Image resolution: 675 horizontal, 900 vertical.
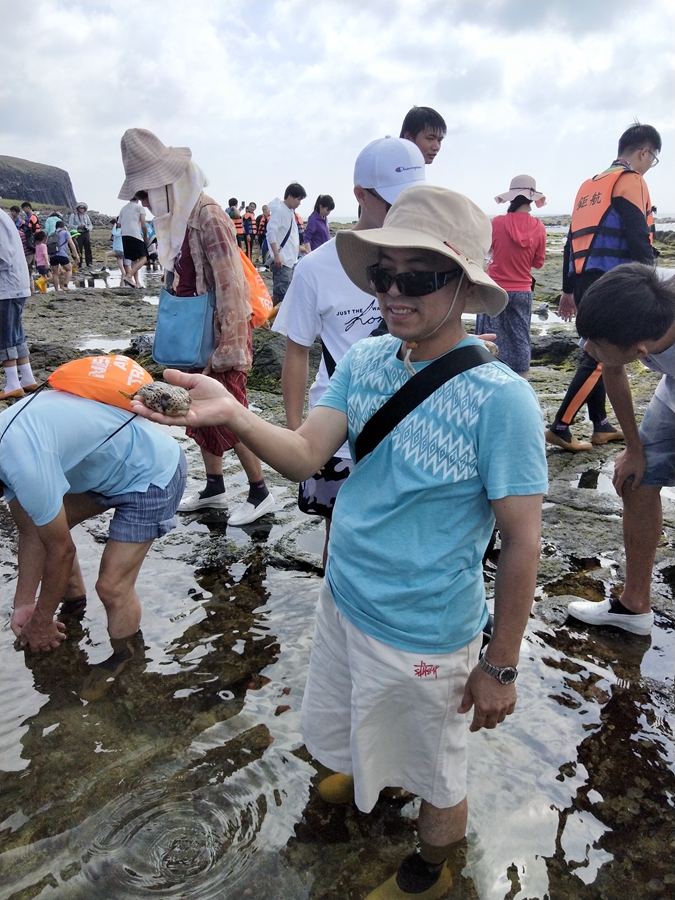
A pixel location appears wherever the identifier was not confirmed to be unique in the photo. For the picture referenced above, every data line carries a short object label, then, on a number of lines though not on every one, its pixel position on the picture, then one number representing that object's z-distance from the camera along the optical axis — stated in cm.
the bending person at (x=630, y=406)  247
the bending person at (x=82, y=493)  251
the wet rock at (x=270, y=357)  804
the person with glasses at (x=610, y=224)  473
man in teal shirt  160
